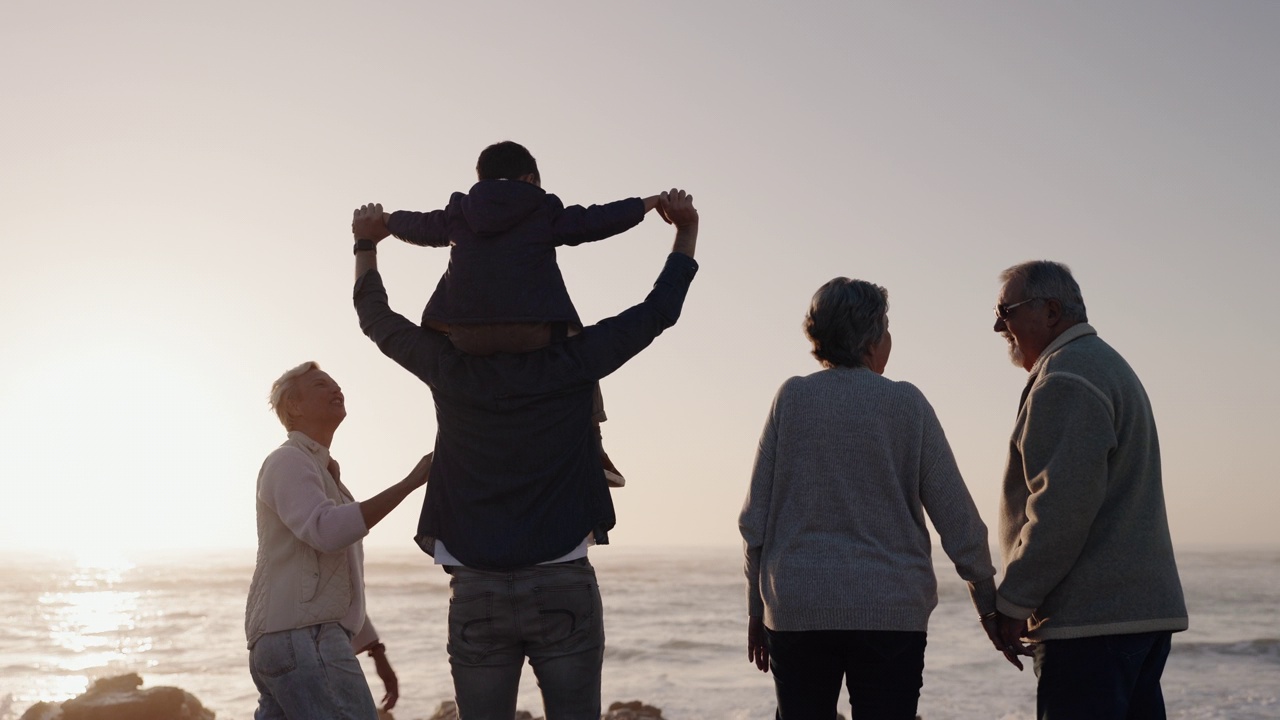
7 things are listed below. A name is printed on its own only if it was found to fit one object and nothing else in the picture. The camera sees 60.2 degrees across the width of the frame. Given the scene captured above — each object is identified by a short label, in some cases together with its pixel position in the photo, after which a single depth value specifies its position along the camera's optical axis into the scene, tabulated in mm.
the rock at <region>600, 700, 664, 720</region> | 9805
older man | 3299
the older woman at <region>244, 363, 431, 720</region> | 3408
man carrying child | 2773
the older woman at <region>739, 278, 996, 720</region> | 3188
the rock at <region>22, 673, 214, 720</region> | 8406
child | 2822
